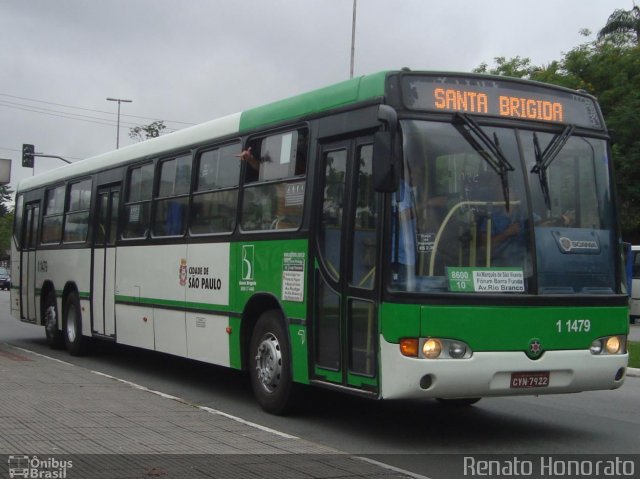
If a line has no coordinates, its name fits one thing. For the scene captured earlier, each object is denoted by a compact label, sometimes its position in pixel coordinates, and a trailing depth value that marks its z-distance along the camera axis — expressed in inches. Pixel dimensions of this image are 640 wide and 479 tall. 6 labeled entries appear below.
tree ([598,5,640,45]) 1636.3
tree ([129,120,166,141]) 1755.7
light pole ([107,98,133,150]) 1955.0
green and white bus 304.7
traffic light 1378.0
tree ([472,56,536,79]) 1548.8
